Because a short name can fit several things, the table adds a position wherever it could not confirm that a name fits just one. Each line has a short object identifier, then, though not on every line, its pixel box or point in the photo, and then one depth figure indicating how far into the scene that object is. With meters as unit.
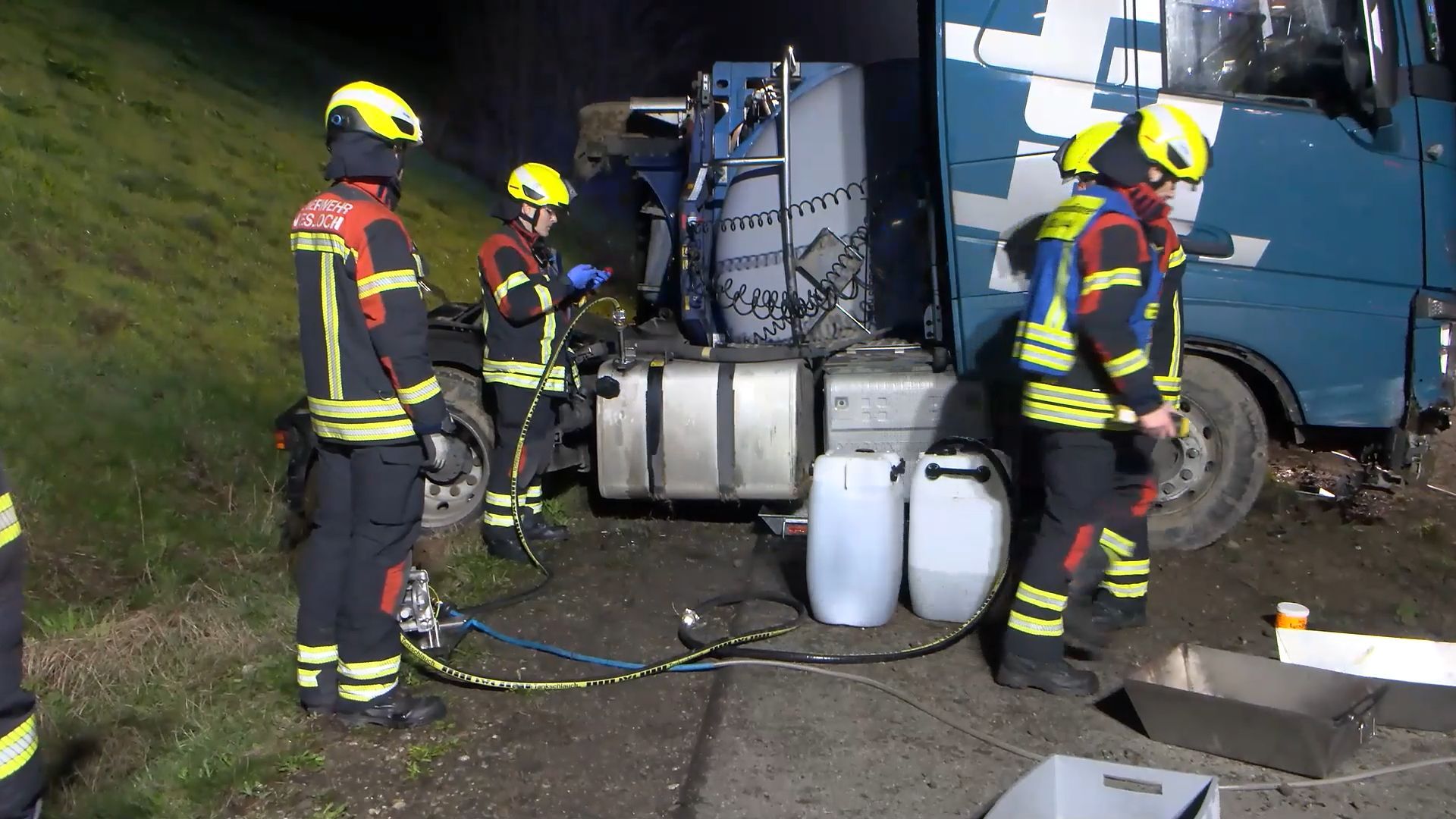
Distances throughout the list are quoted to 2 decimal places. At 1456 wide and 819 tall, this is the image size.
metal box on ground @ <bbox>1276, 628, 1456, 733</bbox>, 3.79
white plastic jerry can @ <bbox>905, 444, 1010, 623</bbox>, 4.23
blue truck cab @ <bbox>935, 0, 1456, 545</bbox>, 4.44
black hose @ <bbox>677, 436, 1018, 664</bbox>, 3.98
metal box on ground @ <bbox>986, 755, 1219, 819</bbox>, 2.74
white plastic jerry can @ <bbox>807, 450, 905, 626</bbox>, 4.24
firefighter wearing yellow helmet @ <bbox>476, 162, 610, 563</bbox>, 4.98
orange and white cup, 3.98
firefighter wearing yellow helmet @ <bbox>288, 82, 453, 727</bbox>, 3.31
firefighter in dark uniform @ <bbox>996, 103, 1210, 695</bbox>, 3.48
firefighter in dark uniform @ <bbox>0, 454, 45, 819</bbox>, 2.16
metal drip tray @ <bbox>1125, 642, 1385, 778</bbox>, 3.21
